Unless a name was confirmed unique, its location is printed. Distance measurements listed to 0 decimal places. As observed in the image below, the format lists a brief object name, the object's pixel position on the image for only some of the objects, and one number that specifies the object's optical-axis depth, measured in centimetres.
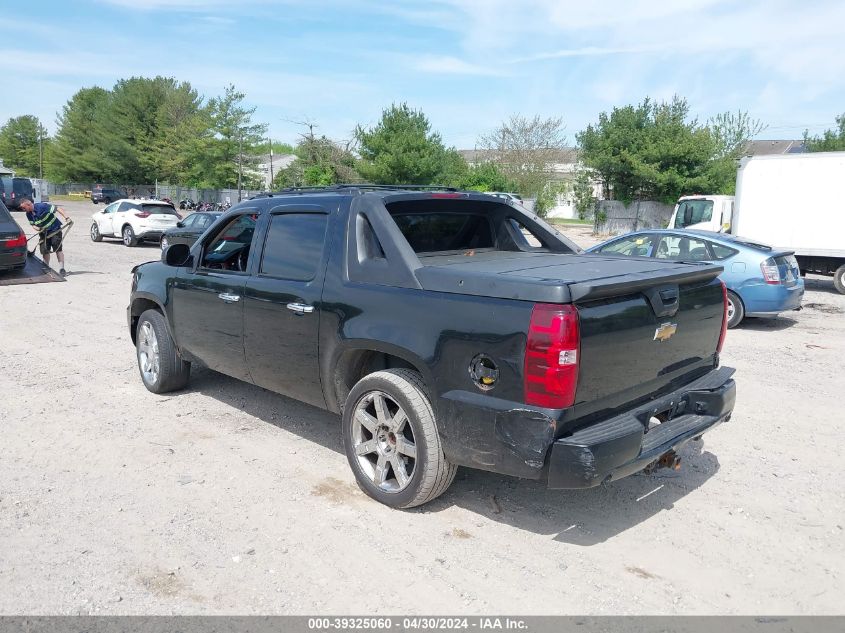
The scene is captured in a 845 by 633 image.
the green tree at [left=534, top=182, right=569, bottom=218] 4408
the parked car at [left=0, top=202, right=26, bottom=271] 1292
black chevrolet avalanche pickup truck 332
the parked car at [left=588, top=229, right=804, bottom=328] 970
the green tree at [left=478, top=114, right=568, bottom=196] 4475
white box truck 1406
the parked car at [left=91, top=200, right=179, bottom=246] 2253
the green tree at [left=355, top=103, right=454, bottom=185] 3975
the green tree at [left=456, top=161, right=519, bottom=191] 4300
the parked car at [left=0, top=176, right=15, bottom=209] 4003
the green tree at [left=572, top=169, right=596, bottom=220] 3931
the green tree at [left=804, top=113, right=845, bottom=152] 4312
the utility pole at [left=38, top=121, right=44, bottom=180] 8219
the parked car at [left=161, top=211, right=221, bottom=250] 1967
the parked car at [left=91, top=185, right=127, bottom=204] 5706
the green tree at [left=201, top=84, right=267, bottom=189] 4731
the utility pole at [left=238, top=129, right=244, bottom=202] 4788
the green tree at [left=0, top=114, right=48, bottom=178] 9312
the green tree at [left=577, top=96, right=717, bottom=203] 3281
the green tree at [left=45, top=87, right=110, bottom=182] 6756
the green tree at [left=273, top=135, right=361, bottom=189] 4512
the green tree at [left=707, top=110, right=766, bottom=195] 3275
